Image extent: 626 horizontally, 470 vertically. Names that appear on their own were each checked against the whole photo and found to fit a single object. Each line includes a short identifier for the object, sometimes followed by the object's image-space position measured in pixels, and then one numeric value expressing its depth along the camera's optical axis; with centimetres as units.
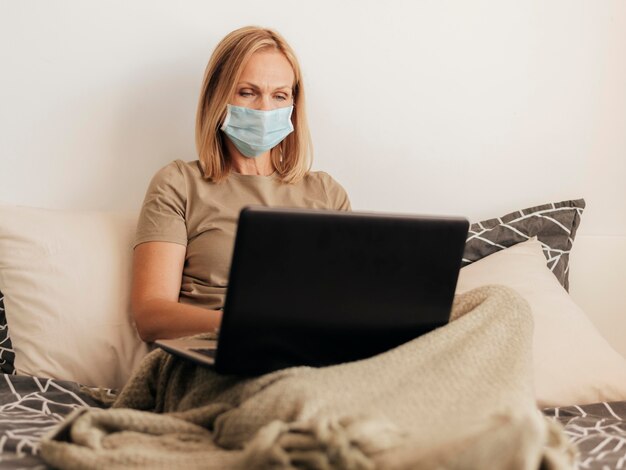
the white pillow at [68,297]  173
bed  167
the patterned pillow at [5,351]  177
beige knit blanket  92
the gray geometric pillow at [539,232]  203
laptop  107
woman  179
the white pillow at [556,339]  170
